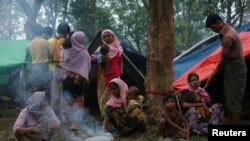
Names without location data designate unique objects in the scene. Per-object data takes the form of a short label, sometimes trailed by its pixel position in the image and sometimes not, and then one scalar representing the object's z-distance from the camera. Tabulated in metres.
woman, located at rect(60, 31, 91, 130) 5.57
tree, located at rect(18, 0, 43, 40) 12.39
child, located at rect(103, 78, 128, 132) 5.28
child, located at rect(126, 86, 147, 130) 5.23
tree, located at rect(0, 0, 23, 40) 28.05
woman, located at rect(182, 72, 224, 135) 5.18
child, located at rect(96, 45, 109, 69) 5.92
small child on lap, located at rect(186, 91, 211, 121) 5.25
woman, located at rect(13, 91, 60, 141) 4.45
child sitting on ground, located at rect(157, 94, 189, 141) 4.75
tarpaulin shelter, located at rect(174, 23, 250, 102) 6.55
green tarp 7.44
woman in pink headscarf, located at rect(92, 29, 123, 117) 6.05
